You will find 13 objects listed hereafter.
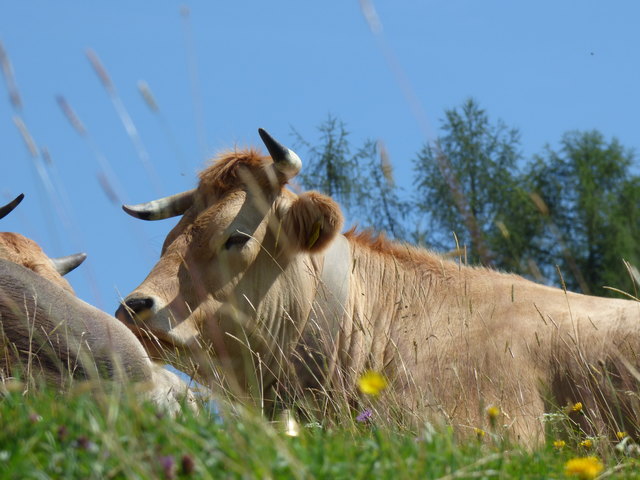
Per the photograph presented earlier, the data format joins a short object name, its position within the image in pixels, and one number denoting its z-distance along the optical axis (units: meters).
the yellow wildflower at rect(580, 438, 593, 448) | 8.92
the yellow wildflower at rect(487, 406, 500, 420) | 6.61
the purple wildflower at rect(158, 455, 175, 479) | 5.07
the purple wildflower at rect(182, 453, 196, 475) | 5.14
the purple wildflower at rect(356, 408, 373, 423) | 9.17
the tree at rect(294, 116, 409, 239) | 52.84
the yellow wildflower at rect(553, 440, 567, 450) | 8.03
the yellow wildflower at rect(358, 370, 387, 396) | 5.93
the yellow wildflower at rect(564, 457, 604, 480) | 5.68
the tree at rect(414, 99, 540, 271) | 62.44
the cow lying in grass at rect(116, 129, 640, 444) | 12.37
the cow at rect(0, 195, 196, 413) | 9.46
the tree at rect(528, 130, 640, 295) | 64.00
